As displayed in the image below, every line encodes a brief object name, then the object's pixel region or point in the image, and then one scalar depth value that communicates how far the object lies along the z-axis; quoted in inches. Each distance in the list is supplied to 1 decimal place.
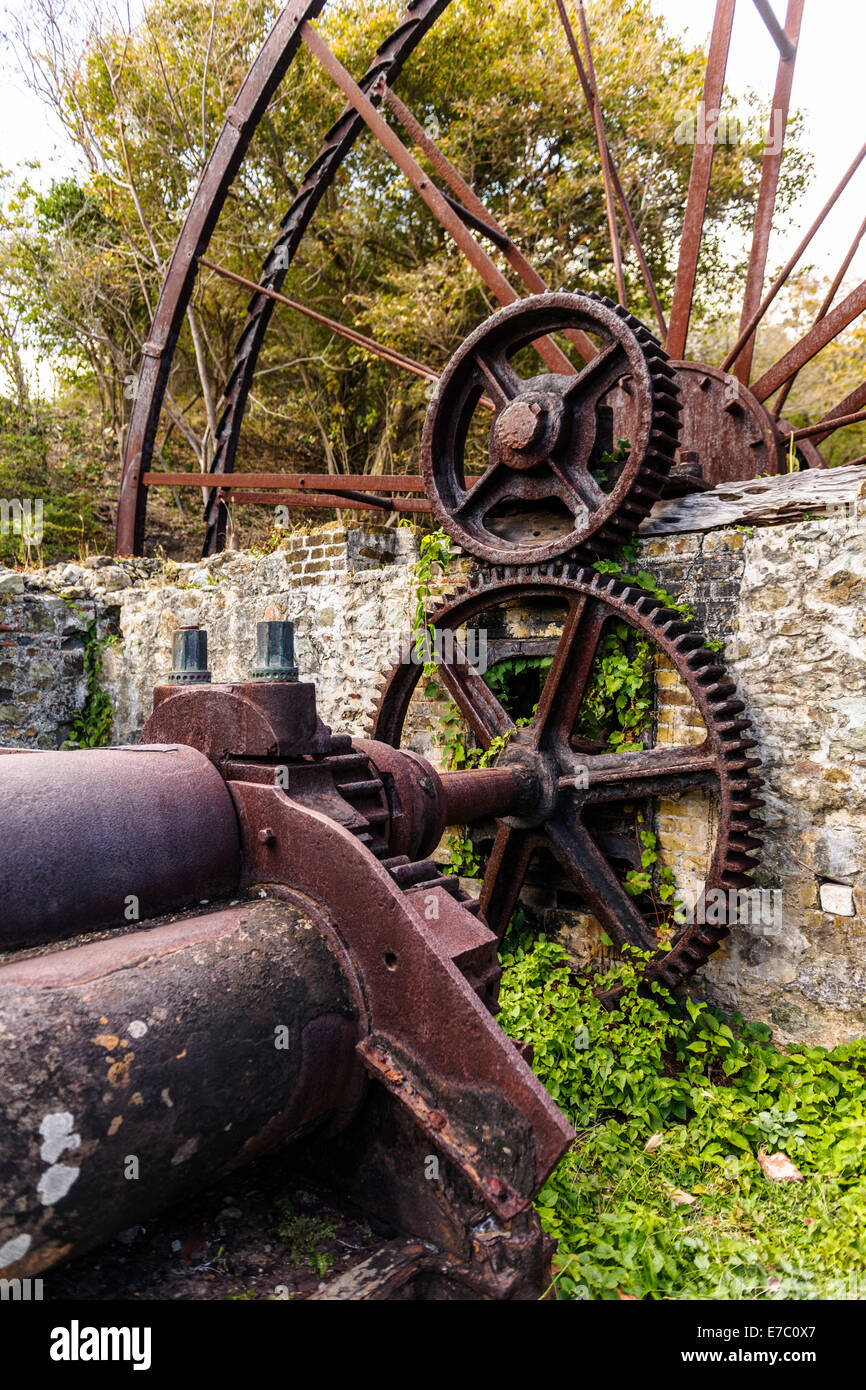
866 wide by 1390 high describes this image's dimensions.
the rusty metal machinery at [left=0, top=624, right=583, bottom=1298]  46.6
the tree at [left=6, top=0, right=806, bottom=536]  424.2
